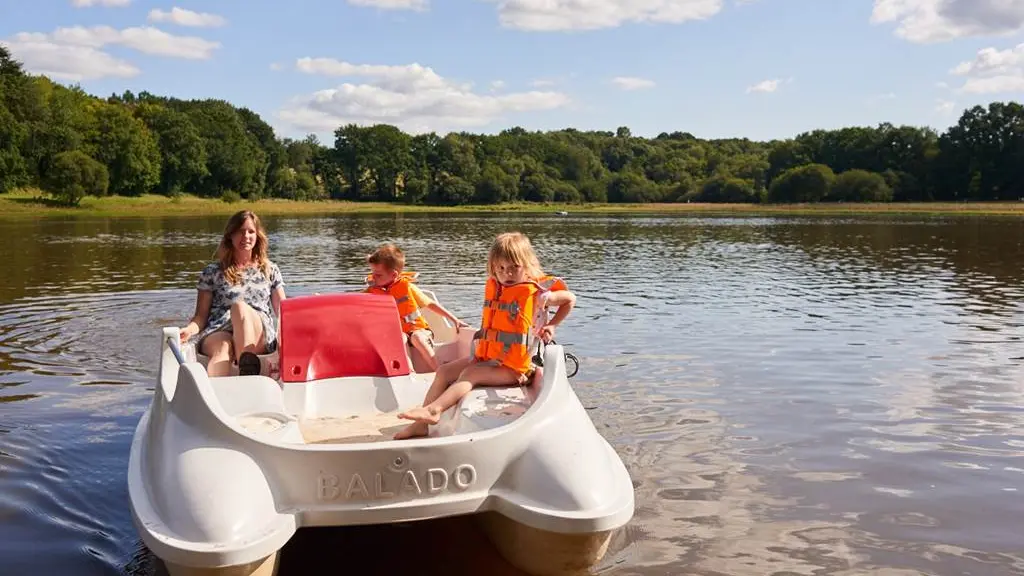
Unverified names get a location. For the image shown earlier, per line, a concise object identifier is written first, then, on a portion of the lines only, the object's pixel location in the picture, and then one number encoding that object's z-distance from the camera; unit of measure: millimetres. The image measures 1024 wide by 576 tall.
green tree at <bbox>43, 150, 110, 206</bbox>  73812
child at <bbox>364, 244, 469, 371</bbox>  7641
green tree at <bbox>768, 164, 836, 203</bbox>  119500
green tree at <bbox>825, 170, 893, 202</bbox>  115375
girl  5406
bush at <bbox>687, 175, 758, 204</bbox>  134875
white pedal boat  3930
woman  6770
